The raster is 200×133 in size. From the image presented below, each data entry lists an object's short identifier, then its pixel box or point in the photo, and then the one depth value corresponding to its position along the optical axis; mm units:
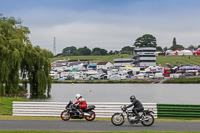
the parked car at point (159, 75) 138075
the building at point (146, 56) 187875
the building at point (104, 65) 192762
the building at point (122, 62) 194250
